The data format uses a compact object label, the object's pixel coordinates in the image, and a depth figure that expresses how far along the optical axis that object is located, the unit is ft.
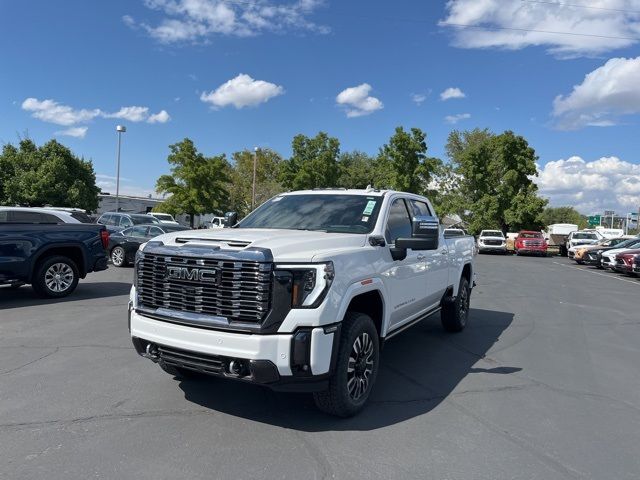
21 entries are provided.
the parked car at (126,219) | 74.13
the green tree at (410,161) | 151.02
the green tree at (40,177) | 113.50
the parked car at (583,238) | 107.45
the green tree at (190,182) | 137.18
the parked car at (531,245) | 118.32
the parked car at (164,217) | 101.78
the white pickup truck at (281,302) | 12.15
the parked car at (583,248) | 86.21
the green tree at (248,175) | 214.69
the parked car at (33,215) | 33.78
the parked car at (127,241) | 52.10
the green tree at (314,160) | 160.66
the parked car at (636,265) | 61.62
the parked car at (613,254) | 70.95
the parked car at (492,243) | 119.03
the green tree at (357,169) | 225.64
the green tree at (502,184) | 145.07
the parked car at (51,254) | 29.60
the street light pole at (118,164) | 105.44
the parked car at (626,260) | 63.67
